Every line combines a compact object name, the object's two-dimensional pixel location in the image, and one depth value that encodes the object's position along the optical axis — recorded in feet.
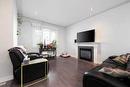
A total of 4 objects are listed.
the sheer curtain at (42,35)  12.64
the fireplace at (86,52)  10.04
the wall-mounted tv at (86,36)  9.91
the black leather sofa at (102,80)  1.83
